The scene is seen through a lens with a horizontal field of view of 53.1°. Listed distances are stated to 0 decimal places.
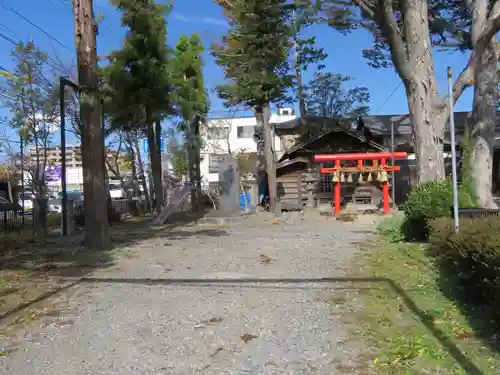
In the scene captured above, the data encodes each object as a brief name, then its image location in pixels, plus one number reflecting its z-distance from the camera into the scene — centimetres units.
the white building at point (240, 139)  4588
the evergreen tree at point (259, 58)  2200
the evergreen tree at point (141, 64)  1827
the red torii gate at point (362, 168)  2127
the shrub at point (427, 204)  1006
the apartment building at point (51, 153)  2921
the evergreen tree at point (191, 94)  2089
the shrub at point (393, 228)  1184
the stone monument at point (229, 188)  2172
